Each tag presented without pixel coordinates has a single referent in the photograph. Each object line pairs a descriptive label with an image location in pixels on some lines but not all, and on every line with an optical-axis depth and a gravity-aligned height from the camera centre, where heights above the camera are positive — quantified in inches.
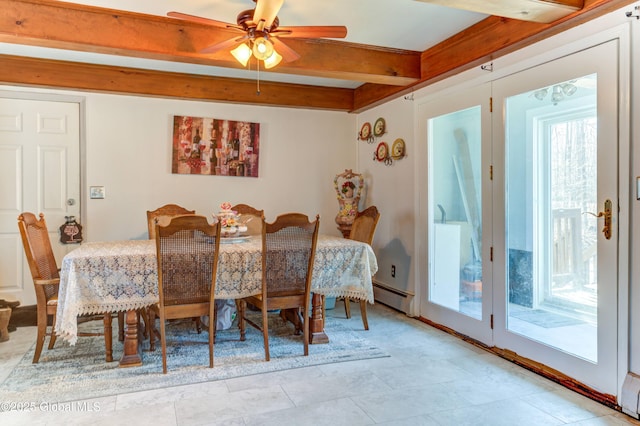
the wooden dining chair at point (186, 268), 102.1 -15.1
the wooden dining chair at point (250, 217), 165.8 -3.2
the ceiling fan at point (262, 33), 96.0 +43.4
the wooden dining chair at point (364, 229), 145.6 -7.4
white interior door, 160.7 +14.1
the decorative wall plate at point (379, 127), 182.9 +36.3
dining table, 102.9 -18.8
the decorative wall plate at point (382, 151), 180.2 +25.4
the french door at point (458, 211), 127.0 -0.7
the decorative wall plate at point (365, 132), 195.7 +36.9
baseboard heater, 164.9 -36.4
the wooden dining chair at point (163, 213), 156.3 -1.6
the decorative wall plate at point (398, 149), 167.3 +24.2
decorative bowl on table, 130.9 -4.7
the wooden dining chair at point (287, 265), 113.9 -15.9
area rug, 98.7 -42.0
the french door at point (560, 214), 91.0 -1.2
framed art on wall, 179.6 +27.7
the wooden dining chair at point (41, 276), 108.0 -18.1
